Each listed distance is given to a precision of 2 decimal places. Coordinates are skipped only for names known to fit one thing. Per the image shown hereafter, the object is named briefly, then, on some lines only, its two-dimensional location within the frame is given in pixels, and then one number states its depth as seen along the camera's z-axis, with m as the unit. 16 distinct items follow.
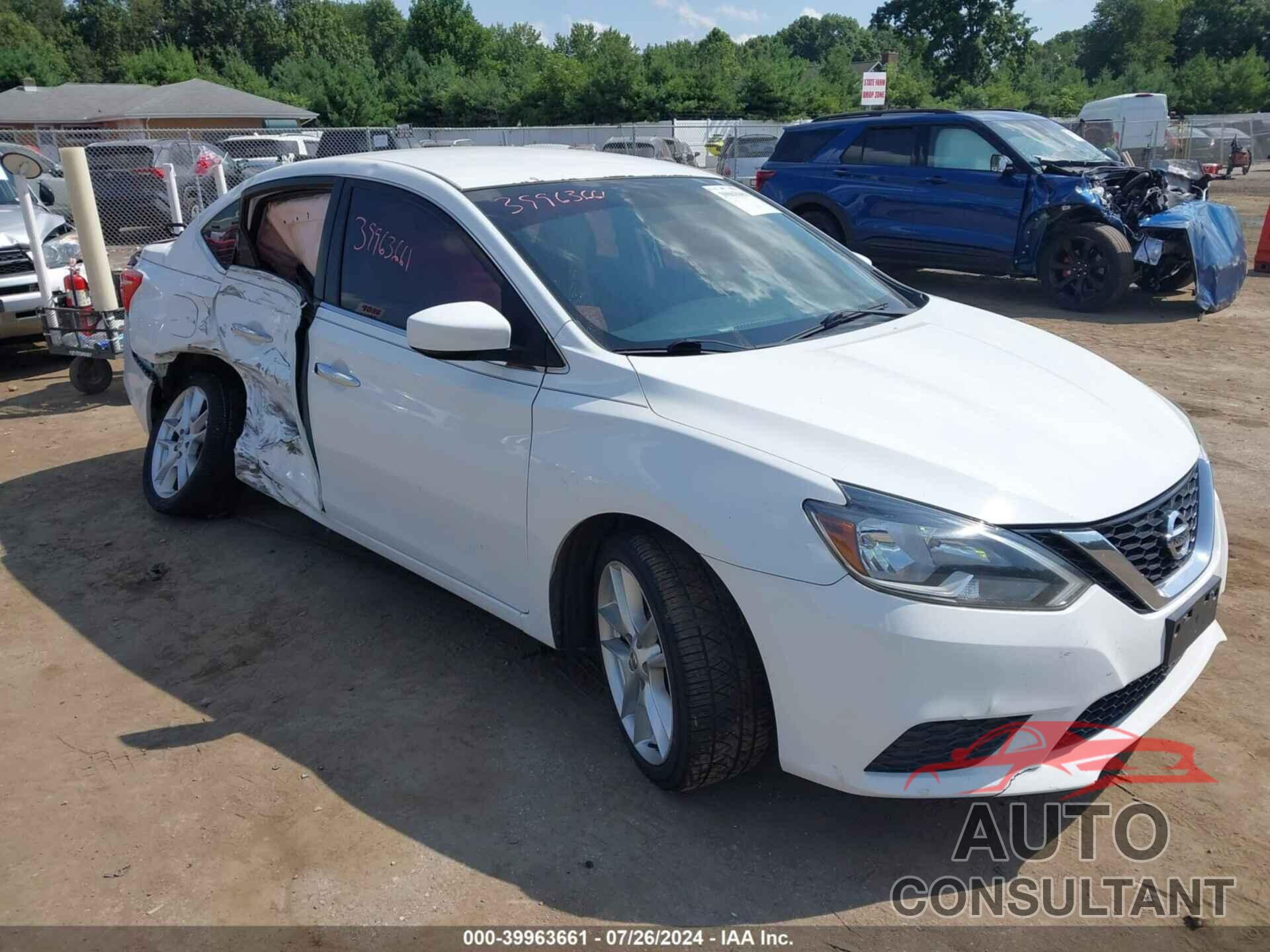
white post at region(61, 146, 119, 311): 7.34
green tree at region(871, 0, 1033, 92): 60.12
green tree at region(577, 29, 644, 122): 41.97
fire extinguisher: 7.39
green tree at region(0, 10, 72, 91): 52.84
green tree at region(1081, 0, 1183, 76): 70.62
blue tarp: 9.73
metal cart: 7.23
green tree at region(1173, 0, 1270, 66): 65.75
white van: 29.35
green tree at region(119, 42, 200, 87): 53.69
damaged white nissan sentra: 2.37
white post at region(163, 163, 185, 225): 10.19
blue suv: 9.98
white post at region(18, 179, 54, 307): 7.58
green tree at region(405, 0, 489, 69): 70.88
